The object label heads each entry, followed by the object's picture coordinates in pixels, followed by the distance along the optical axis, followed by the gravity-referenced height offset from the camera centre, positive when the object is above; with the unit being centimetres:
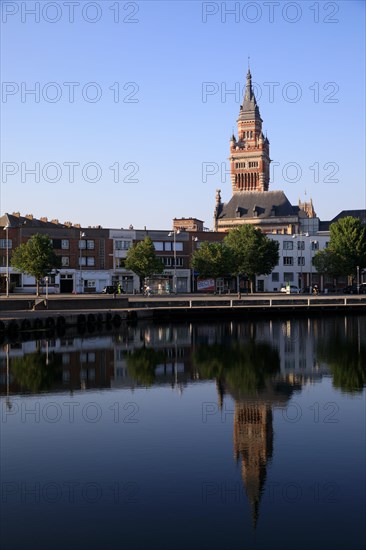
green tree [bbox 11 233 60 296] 9094 +359
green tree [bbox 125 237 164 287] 10106 +331
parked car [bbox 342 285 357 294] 11406 -207
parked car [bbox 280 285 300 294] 11756 -192
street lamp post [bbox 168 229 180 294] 11306 +423
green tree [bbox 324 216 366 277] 10969 +526
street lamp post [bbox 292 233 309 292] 12621 +657
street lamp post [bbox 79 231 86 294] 10906 +175
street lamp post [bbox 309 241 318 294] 12689 +607
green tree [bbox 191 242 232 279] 10462 +322
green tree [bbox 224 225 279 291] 10762 +488
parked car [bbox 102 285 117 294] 10426 -122
